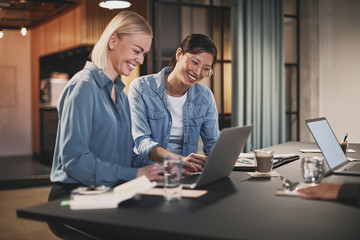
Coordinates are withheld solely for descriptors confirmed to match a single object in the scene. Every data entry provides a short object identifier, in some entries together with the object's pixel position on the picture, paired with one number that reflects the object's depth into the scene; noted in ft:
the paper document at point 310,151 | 9.09
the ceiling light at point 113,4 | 15.62
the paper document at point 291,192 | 4.90
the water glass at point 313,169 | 5.57
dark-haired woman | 8.14
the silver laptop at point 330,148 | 6.57
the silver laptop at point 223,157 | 5.19
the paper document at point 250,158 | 6.98
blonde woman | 5.54
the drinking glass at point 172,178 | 4.74
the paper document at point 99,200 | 4.35
